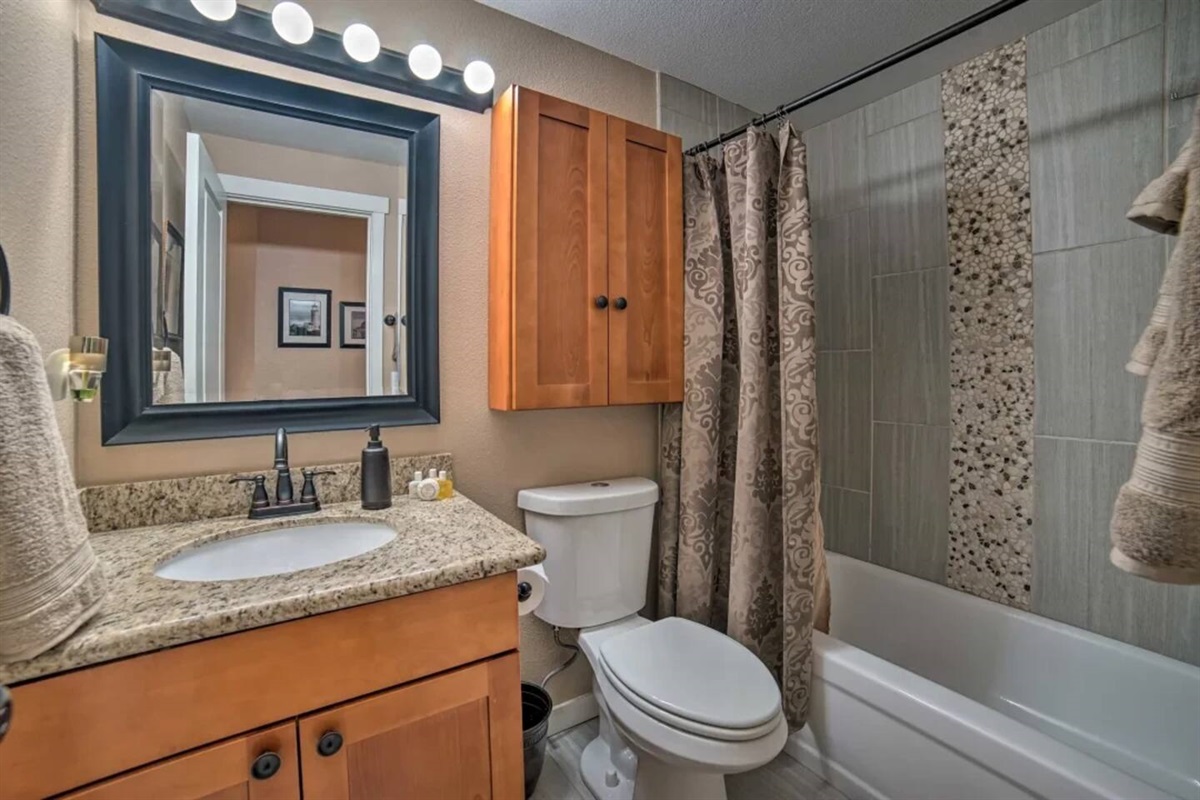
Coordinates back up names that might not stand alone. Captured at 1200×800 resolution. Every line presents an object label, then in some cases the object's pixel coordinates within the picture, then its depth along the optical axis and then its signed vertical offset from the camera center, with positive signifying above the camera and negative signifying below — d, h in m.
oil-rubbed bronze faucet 1.15 -0.21
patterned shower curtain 1.40 -0.08
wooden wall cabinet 1.41 +0.42
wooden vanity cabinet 0.65 -0.46
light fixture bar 1.12 +0.86
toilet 1.08 -0.65
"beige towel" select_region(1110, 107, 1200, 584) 0.62 -0.07
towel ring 0.63 +0.14
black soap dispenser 1.21 -0.18
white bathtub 1.05 -0.80
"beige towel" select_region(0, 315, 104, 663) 0.59 -0.15
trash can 1.37 -0.92
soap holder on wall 0.95 +0.07
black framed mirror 1.10 +0.36
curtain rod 1.13 +0.85
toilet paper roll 1.14 -0.41
